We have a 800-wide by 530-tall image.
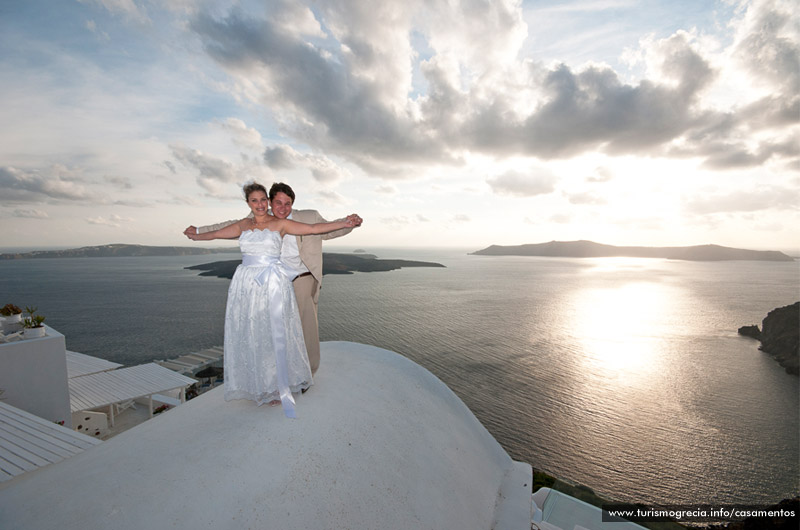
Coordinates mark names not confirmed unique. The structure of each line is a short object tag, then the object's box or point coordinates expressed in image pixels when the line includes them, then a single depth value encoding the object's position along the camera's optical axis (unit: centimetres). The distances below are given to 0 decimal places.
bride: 390
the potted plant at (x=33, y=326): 773
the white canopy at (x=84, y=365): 1193
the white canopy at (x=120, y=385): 1026
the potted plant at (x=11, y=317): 826
